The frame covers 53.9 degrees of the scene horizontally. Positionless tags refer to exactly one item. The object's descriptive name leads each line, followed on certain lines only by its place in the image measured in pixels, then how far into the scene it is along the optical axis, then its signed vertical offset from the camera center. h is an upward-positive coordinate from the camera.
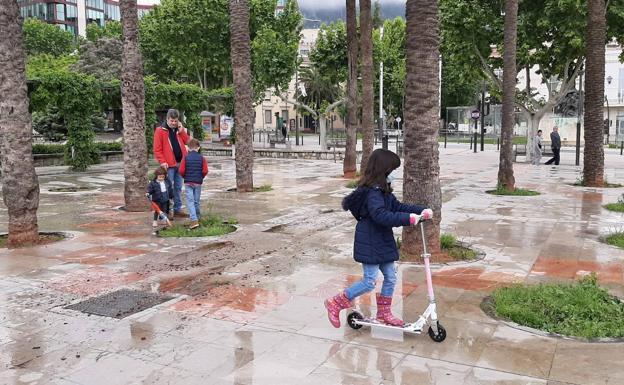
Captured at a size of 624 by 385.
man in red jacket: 10.96 -0.11
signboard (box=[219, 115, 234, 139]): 39.22 +0.72
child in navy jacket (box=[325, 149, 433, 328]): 4.92 -0.65
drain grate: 6.01 -1.68
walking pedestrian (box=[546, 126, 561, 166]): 24.34 -0.52
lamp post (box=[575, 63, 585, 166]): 23.62 +0.37
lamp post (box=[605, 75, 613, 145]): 44.93 +4.00
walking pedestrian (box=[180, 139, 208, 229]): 10.22 -0.60
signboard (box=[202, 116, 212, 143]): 45.94 +0.86
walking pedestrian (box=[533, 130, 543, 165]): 24.73 -0.72
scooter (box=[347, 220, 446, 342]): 4.95 -1.56
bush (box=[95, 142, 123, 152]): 28.73 -0.35
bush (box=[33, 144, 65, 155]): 26.61 -0.41
